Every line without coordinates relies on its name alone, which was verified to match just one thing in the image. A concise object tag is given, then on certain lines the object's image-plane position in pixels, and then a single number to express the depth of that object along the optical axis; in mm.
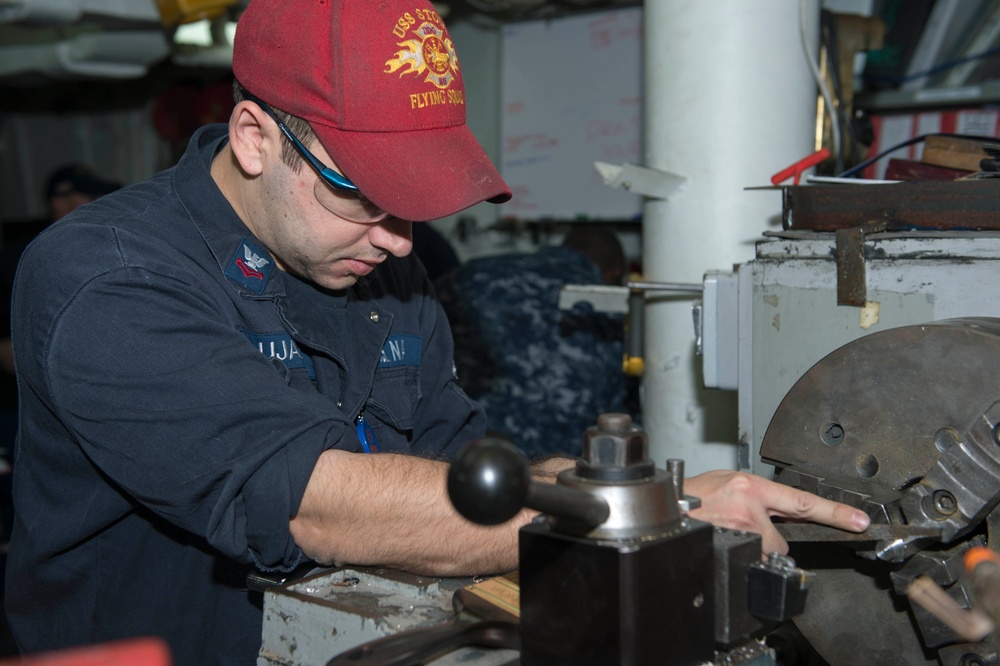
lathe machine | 645
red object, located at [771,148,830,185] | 1493
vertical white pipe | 1733
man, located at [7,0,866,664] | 928
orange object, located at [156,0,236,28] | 2887
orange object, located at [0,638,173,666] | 410
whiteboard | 3596
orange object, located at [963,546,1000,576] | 678
